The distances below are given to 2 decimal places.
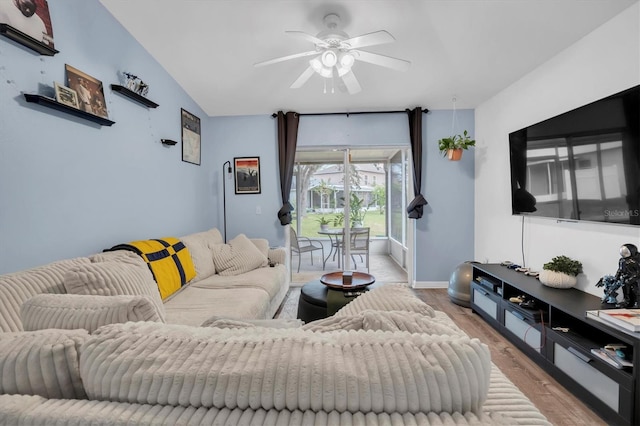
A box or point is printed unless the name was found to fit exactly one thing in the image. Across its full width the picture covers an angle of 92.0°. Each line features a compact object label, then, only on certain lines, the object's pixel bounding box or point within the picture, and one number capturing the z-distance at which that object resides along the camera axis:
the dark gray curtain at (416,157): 4.27
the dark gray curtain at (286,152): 4.36
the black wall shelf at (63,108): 1.80
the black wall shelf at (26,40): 1.65
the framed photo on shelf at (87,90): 2.12
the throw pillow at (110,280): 1.47
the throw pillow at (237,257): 3.38
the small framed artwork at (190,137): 3.77
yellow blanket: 2.38
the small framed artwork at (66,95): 1.98
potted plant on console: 2.54
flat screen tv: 2.06
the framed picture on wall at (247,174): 4.51
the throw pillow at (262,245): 3.85
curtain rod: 4.33
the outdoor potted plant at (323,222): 4.91
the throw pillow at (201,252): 3.10
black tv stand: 1.69
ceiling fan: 2.28
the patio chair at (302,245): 4.78
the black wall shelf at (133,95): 2.51
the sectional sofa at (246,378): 0.63
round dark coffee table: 2.50
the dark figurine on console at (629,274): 1.95
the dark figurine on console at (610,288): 2.10
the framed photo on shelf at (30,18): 1.68
